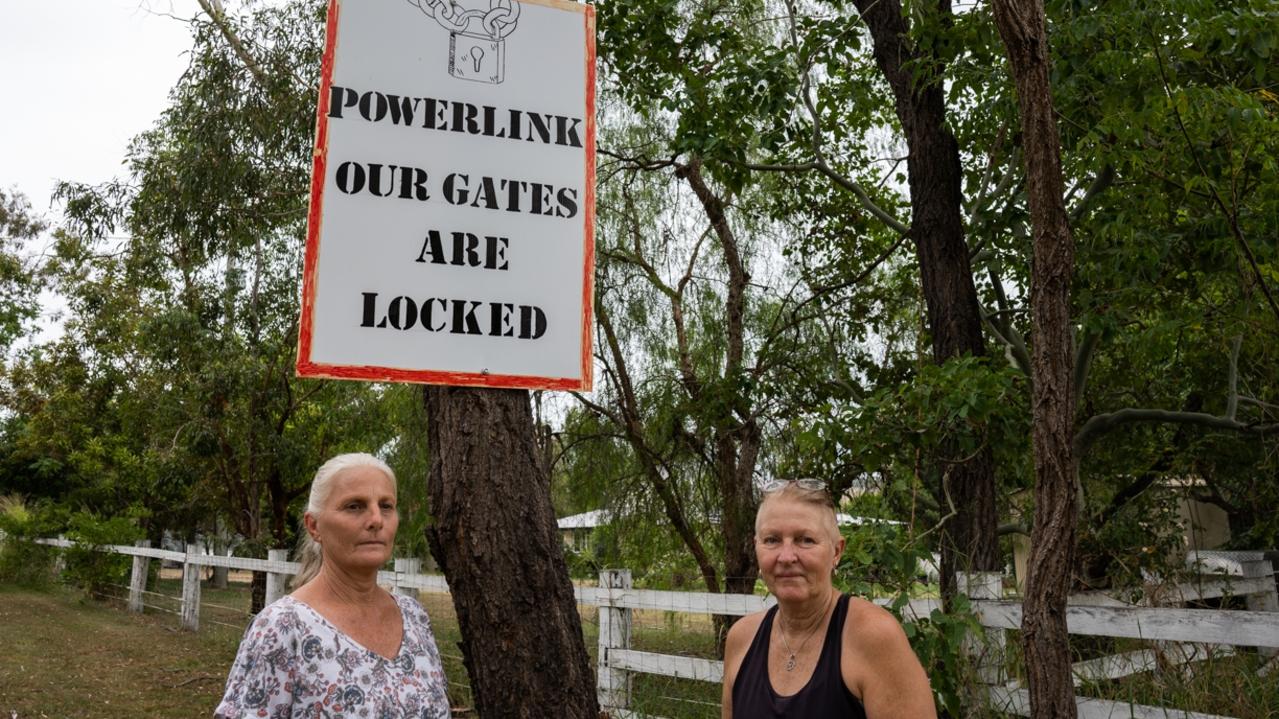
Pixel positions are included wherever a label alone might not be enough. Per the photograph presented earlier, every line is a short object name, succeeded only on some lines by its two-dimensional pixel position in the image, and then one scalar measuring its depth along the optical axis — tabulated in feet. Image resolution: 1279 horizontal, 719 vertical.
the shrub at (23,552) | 64.49
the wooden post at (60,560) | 61.03
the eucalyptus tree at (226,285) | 36.55
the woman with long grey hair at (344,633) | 6.66
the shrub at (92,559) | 58.80
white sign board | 7.63
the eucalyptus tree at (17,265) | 92.58
